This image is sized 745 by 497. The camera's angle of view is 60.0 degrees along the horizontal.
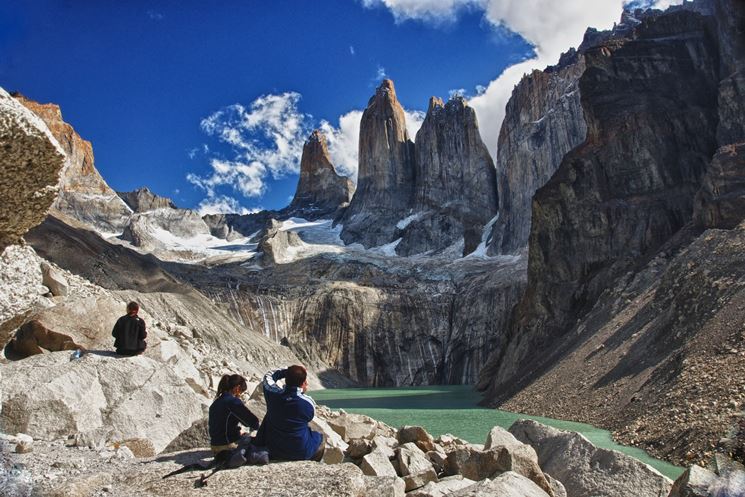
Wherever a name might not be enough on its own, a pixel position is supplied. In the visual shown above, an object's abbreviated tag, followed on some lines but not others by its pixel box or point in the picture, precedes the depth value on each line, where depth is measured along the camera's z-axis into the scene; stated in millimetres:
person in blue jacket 7508
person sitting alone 12258
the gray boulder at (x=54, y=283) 16583
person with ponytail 7793
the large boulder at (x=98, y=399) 10125
